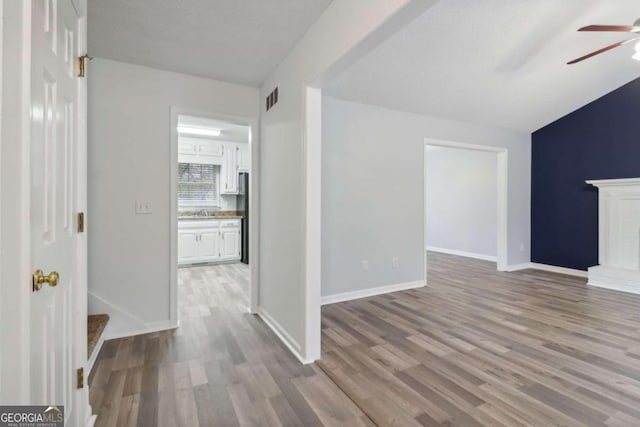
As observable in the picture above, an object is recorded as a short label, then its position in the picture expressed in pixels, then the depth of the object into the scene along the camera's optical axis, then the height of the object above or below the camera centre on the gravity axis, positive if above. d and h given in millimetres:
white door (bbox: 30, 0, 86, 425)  1003 +34
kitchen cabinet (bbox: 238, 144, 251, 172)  6324 +1170
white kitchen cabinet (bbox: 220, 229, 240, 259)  5918 -596
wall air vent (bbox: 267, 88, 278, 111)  2895 +1121
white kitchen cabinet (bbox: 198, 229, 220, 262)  5728 -614
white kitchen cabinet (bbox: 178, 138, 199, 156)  5782 +1286
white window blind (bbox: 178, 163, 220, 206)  6199 +598
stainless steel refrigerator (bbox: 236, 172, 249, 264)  5986 +89
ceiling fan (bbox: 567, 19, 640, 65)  2400 +1490
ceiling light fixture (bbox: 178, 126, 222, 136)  5125 +1440
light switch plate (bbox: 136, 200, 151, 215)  2855 +57
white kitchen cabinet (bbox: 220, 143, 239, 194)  6223 +897
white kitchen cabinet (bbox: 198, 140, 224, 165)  5996 +1251
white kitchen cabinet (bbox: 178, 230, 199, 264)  5535 -602
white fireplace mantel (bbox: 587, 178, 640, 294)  4258 -301
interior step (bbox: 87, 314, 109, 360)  2209 -920
